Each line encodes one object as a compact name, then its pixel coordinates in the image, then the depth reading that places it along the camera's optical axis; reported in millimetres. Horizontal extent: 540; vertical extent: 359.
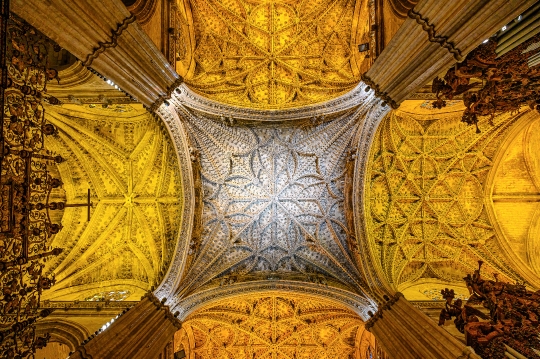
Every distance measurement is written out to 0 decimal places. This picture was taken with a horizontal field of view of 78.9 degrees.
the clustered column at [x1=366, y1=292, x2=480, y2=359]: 6094
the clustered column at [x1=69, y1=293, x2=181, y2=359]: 6262
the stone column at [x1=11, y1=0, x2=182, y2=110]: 4793
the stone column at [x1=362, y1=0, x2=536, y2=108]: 4734
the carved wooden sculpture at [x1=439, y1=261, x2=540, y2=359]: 5820
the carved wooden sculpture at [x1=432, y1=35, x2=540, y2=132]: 5574
